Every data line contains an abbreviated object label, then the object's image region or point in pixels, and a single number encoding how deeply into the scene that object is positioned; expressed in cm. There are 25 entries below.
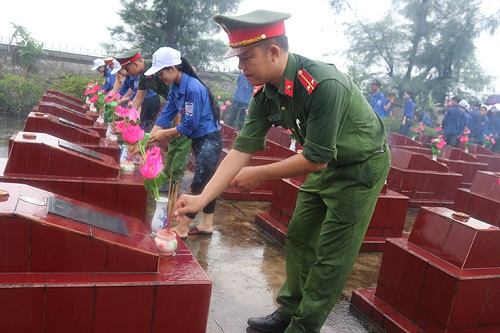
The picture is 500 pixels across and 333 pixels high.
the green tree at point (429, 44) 2120
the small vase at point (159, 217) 306
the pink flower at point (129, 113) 352
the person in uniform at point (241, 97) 1023
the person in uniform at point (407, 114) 1380
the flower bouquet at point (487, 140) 1405
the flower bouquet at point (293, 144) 706
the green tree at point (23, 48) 1377
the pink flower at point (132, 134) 312
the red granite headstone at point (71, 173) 327
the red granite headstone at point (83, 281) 193
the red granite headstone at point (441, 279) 271
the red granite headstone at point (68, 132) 439
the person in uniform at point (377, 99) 1138
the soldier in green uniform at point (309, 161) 203
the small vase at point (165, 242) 243
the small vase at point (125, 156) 384
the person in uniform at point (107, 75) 889
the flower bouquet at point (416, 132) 1358
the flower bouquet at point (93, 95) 708
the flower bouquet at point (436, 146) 796
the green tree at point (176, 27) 1558
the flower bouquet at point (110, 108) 553
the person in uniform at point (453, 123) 1208
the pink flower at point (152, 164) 264
